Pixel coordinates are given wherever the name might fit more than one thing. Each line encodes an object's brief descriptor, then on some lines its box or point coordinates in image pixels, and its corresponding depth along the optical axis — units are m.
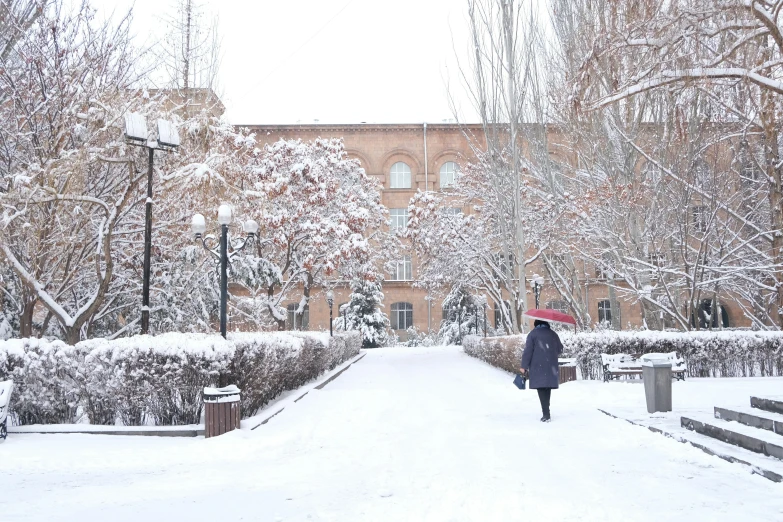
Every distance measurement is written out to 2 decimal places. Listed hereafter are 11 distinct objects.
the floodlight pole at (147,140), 11.83
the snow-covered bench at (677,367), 15.32
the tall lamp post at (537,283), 23.53
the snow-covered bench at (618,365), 15.40
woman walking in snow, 9.51
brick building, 46.84
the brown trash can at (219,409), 8.45
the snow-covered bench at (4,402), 8.29
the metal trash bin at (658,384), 9.56
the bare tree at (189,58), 22.41
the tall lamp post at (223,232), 11.60
